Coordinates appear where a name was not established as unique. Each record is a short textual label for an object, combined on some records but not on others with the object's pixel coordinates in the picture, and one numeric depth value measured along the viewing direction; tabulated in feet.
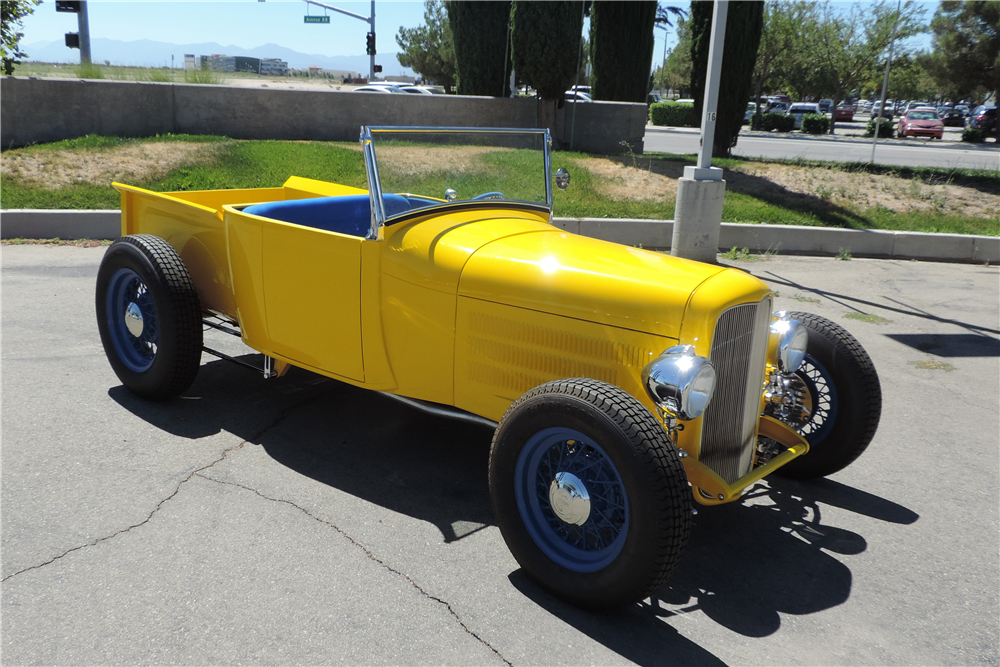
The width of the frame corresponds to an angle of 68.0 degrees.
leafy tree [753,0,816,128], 114.42
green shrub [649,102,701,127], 118.93
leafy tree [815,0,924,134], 113.60
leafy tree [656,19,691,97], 150.65
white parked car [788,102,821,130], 125.70
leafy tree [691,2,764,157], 41.75
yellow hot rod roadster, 8.68
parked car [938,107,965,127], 146.61
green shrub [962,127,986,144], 107.86
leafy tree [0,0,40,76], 39.01
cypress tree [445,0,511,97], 49.70
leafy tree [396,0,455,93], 125.49
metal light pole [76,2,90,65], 49.29
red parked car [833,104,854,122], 153.38
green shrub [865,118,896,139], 113.70
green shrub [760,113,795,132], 118.01
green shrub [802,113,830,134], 117.08
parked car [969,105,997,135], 110.63
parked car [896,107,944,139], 110.22
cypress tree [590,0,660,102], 48.73
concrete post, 28.12
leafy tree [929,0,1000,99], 108.37
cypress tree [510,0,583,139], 45.32
